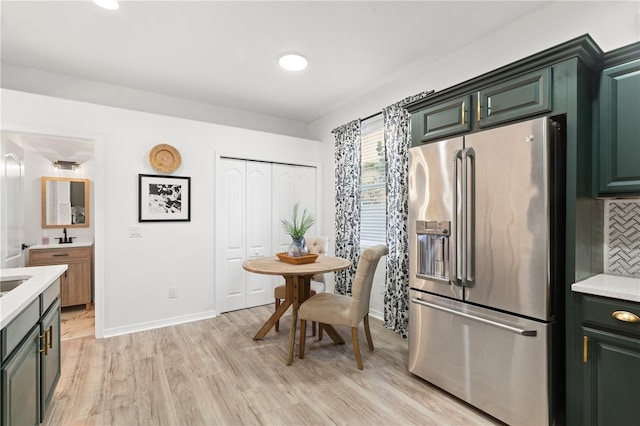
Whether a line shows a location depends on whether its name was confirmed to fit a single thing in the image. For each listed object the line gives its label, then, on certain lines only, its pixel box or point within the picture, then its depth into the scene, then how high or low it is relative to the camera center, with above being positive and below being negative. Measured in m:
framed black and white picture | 3.51 +0.17
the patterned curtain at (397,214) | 3.26 -0.02
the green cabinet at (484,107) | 1.81 +0.70
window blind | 3.78 +0.35
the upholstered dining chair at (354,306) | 2.56 -0.81
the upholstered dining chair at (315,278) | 3.49 -0.80
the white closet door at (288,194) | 4.50 +0.28
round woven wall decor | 3.53 +0.63
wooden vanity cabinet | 3.98 -0.72
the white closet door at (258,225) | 4.27 -0.17
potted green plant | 3.10 -0.33
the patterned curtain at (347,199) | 4.02 +0.18
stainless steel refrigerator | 1.75 -0.34
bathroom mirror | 4.56 +0.17
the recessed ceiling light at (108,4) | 2.21 +1.51
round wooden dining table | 2.66 -0.52
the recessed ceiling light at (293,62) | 2.96 +1.48
